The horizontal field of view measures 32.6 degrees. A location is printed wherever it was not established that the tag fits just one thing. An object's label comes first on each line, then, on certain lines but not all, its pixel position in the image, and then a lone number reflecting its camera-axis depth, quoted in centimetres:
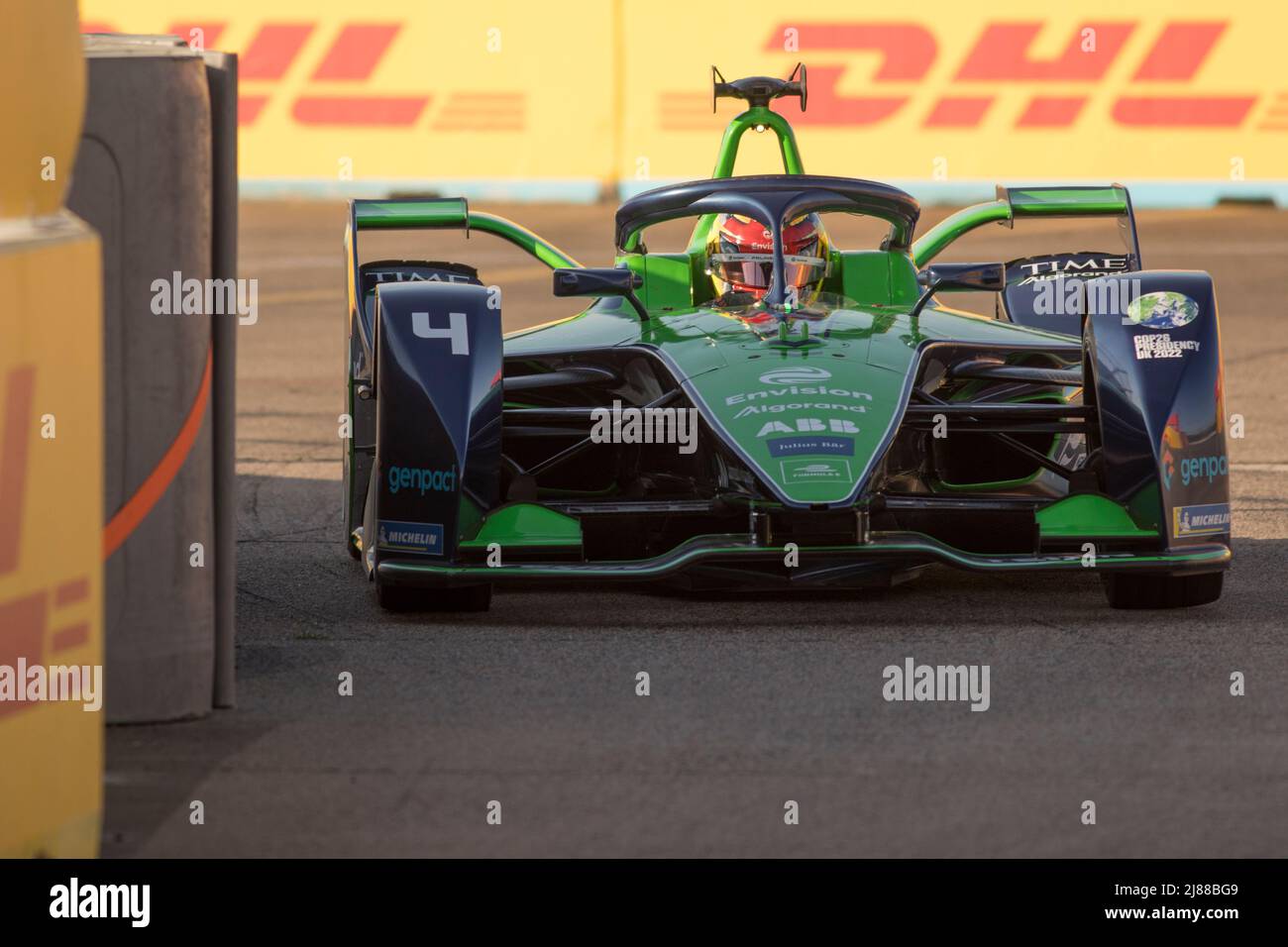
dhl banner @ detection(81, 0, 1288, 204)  2267
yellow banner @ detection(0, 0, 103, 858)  463
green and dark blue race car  729
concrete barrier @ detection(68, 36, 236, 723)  609
